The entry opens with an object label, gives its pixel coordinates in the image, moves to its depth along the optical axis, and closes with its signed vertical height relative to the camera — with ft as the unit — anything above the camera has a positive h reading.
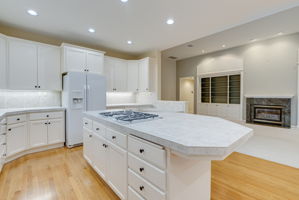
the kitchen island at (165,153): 3.04 -1.52
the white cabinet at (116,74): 14.66 +2.65
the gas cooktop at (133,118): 5.10 -0.80
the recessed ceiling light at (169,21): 9.41 +5.31
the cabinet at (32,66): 9.48 +2.38
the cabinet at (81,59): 11.21 +3.34
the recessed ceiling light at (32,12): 8.20 +5.14
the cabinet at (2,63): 8.89 +2.26
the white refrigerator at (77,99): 10.64 -0.11
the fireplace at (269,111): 13.87 -1.42
